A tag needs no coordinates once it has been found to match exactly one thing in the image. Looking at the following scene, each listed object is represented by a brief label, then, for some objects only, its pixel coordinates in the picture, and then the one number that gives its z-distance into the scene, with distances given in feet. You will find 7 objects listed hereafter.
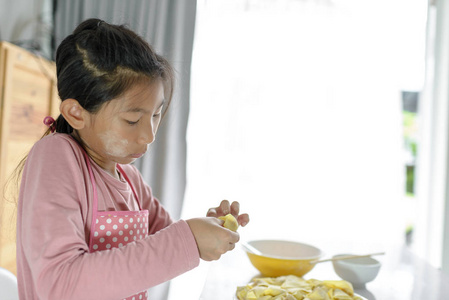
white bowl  3.10
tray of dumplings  2.49
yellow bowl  3.10
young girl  2.14
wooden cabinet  5.43
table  3.03
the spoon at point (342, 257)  3.12
